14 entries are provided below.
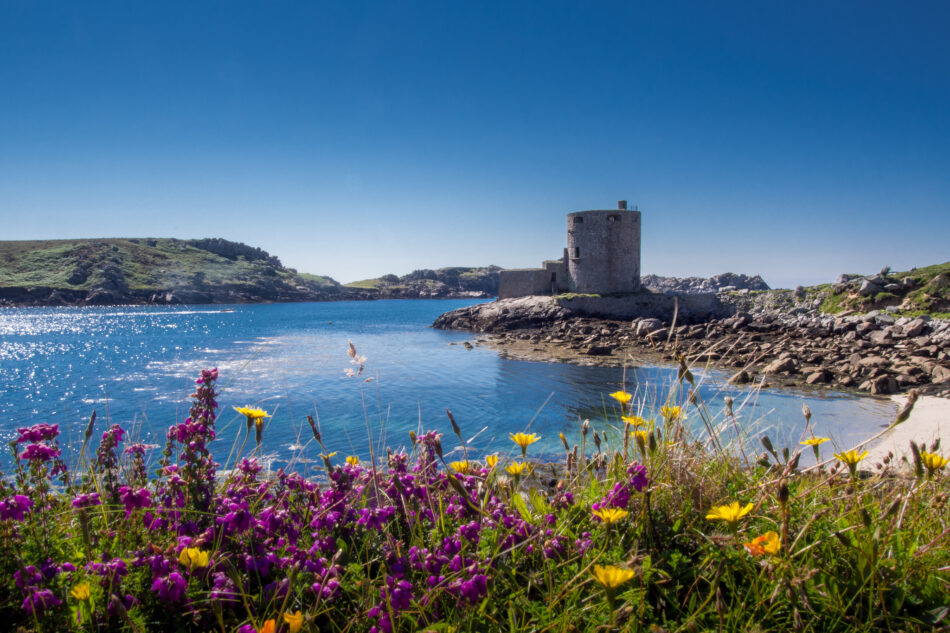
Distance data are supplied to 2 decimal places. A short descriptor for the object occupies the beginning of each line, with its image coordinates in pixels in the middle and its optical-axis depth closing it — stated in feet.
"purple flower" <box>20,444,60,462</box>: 7.53
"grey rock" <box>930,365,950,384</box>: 50.39
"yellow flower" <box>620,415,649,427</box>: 8.35
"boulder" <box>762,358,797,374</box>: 61.57
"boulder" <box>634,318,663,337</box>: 94.55
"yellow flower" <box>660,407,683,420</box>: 9.70
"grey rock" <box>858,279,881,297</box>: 96.02
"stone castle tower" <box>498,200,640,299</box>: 139.23
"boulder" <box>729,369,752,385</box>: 54.98
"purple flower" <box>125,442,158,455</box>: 9.48
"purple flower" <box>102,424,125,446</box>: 8.71
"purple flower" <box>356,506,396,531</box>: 7.32
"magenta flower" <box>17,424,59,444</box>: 7.83
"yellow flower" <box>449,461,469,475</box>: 9.34
